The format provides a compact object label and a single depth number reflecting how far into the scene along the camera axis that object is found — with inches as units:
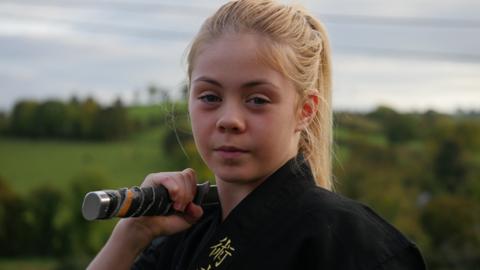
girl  64.3
